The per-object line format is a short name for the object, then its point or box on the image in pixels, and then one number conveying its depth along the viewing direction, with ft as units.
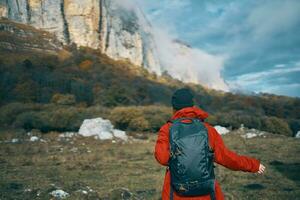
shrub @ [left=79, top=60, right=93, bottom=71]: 191.12
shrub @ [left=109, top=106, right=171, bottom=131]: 101.24
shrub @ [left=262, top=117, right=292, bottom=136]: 126.41
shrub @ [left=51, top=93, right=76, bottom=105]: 129.65
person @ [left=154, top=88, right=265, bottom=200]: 12.48
